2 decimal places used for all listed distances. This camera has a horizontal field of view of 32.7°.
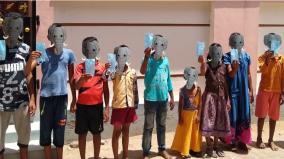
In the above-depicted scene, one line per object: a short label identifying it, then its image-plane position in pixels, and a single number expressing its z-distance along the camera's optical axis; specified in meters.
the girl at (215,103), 5.81
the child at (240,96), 5.88
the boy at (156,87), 5.49
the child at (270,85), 6.15
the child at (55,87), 5.05
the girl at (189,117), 5.76
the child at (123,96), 5.36
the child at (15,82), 4.87
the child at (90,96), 5.10
